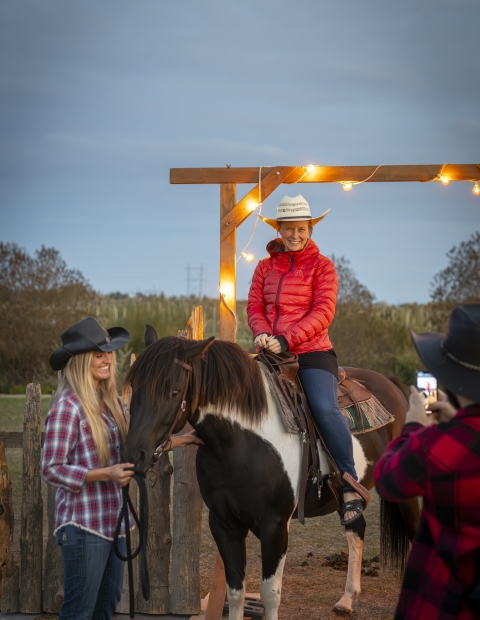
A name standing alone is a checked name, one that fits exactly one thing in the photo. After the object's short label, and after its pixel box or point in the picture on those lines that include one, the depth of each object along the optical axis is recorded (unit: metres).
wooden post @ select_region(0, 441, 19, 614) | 4.14
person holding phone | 1.81
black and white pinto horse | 3.21
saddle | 3.82
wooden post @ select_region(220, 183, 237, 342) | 4.91
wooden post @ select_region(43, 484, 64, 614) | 4.49
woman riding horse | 4.01
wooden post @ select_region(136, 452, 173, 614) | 4.58
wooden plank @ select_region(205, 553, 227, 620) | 4.35
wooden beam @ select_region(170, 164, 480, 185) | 4.94
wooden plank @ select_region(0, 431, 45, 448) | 4.85
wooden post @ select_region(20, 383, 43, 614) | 4.45
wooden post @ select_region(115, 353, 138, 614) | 4.55
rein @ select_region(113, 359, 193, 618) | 2.85
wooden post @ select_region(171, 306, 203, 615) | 4.61
